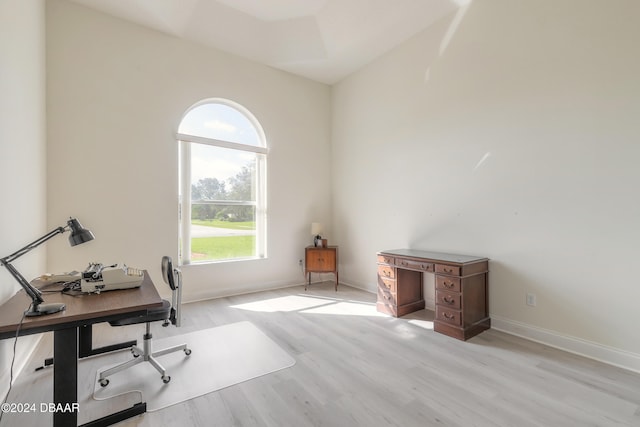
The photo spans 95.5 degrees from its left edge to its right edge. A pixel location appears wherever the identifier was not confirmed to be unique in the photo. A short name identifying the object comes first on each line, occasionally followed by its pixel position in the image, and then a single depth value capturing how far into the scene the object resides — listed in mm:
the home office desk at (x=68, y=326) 1402
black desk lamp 1465
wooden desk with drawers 2801
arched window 3955
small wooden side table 4629
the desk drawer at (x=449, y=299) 2807
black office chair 2025
